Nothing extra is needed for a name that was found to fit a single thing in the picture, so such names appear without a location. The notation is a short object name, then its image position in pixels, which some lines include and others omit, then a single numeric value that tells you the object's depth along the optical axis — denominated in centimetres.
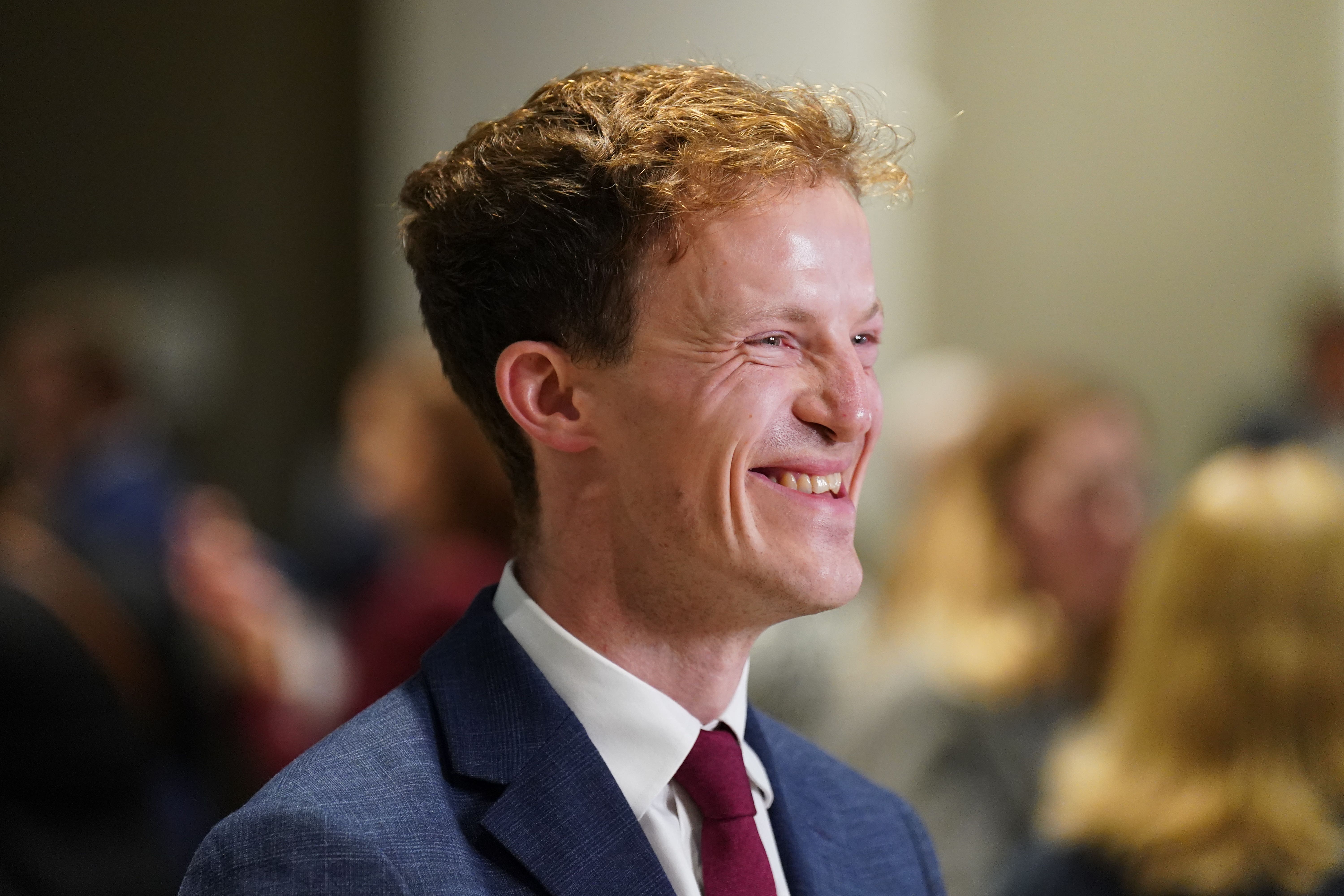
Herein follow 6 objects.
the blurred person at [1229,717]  457
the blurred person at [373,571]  630
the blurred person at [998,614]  607
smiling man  271
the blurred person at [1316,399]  1206
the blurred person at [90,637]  517
